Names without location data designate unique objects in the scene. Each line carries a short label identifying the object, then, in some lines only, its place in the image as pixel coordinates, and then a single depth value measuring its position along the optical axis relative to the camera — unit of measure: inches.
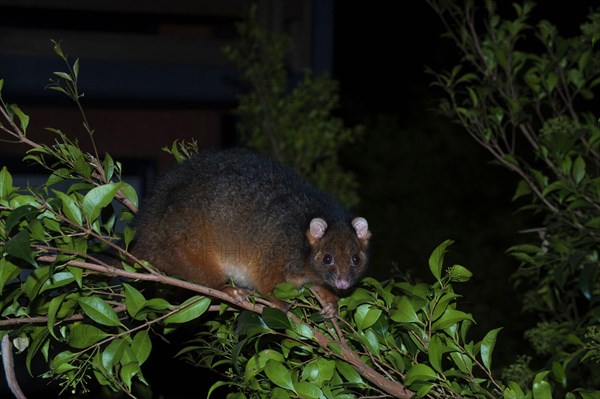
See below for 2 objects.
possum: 134.9
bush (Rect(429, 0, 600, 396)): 140.9
